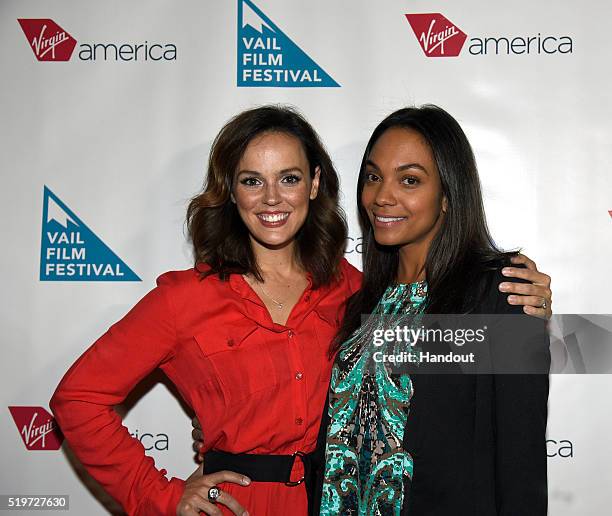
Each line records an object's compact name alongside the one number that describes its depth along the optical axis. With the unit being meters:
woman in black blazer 1.45
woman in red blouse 1.78
